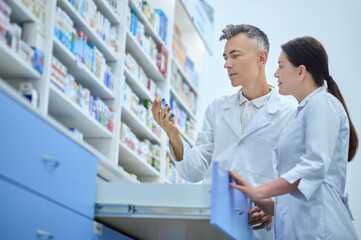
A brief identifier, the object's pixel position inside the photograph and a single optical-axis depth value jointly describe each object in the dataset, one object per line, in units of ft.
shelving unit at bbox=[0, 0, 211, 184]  10.09
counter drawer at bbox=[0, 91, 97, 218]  6.70
